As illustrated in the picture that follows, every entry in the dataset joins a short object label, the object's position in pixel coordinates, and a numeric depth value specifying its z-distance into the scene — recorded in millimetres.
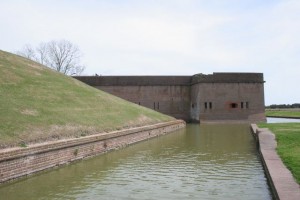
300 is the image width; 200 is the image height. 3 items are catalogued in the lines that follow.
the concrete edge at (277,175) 6807
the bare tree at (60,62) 63562
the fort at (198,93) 39156
